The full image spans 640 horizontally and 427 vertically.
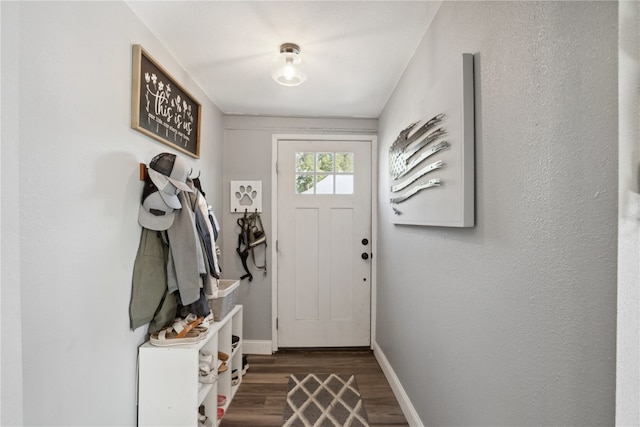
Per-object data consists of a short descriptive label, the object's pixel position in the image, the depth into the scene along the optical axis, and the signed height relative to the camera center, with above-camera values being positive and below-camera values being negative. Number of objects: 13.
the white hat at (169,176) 1.39 +0.19
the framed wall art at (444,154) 1.04 +0.27
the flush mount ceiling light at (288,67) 1.60 +0.86
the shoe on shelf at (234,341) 2.14 -1.00
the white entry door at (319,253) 2.72 -0.37
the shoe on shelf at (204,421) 1.60 -1.22
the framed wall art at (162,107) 1.33 +0.60
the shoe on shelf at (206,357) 1.59 -0.83
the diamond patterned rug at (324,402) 1.78 -1.31
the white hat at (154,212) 1.38 +0.00
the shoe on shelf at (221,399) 1.88 -1.27
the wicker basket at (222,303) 1.88 -0.62
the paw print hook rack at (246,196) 2.67 +0.17
